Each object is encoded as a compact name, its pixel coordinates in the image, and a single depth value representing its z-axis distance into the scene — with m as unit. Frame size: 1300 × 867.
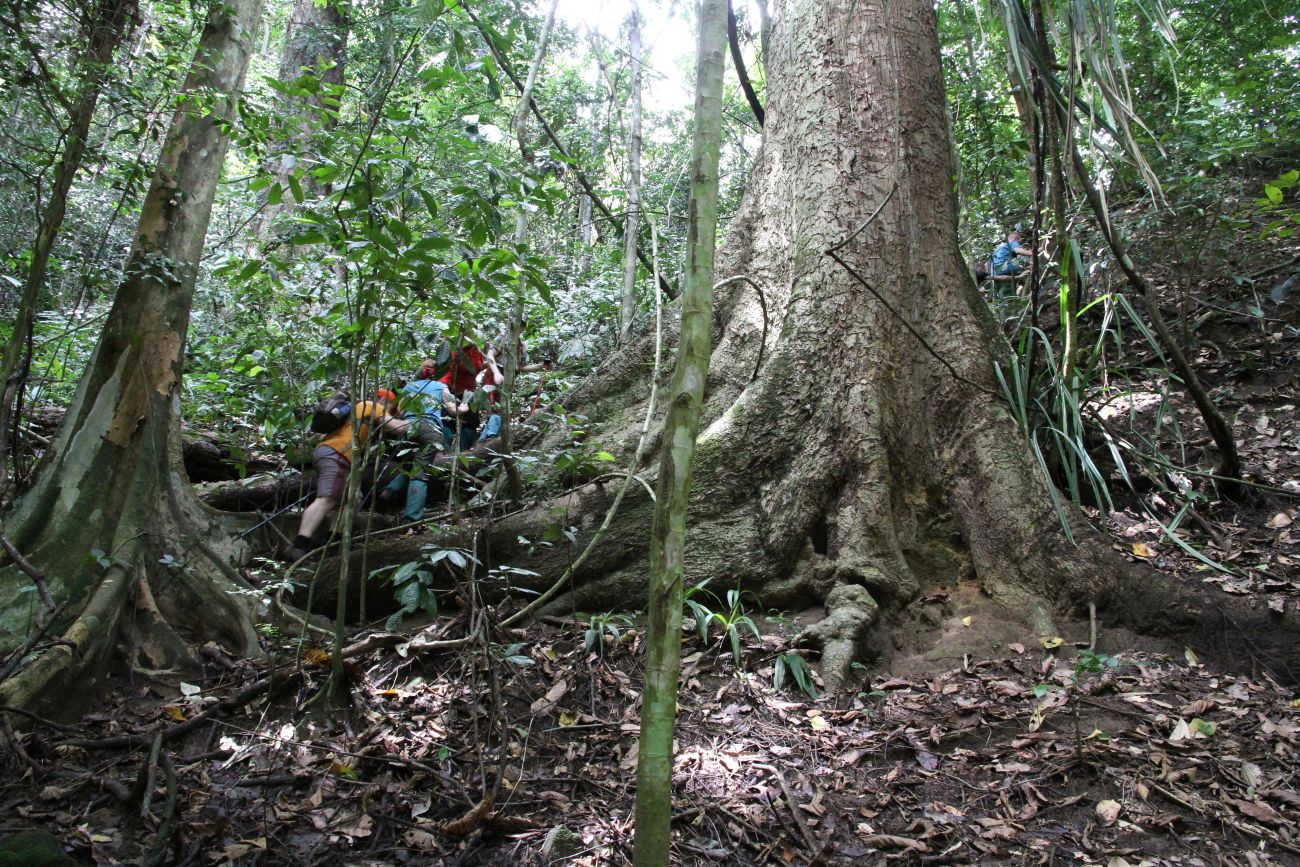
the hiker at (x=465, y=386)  5.38
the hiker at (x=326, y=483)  5.06
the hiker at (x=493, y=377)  5.56
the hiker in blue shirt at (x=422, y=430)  3.69
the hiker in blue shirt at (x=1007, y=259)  7.48
